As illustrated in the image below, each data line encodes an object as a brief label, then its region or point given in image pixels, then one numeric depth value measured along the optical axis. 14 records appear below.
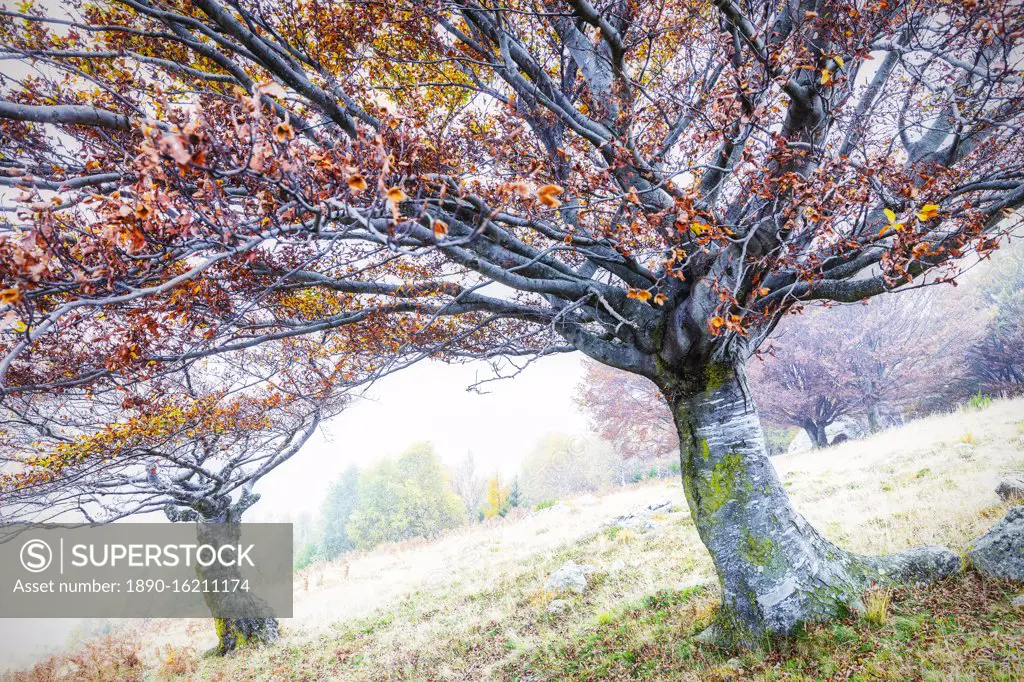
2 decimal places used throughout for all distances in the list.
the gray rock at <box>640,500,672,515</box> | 11.01
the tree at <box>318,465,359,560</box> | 35.12
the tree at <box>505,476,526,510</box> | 24.77
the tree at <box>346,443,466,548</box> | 29.61
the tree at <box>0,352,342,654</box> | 5.98
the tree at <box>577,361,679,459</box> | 21.30
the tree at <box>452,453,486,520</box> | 41.62
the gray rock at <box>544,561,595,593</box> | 6.72
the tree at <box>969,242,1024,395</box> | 19.61
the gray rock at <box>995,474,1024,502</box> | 5.10
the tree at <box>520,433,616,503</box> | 42.88
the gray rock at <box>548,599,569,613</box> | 6.02
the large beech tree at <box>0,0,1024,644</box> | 2.58
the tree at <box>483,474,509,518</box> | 30.65
